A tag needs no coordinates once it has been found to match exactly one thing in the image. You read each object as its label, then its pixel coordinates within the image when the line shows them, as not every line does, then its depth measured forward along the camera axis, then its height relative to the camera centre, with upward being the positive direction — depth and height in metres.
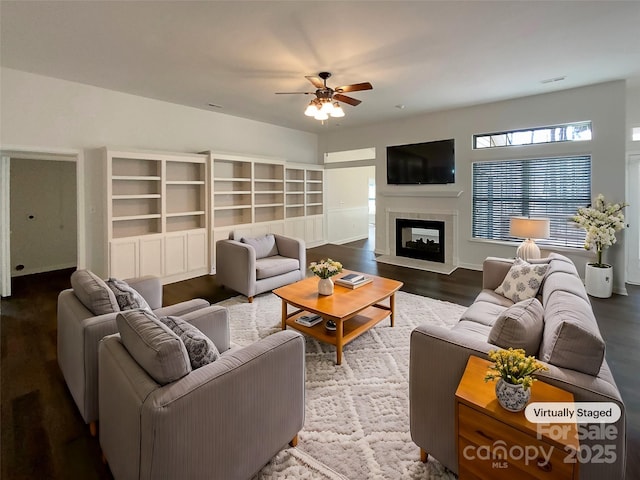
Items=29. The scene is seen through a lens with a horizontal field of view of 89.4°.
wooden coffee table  2.91 -0.73
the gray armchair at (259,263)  4.36 -0.48
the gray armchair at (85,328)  1.94 -0.61
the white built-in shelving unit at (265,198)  6.25 +0.71
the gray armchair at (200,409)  1.27 -0.80
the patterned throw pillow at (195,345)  1.58 -0.57
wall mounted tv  6.34 +1.36
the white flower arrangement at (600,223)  4.45 +0.07
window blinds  5.12 +0.60
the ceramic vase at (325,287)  3.37 -0.60
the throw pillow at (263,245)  4.96 -0.24
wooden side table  1.16 -0.82
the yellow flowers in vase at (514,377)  1.28 -0.60
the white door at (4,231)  4.27 +0.00
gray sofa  1.29 -0.65
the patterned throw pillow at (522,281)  2.98 -0.50
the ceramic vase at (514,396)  1.27 -0.67
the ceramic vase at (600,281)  4.48 -0.73
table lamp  4.36 -0.05
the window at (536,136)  5.01 +1.56
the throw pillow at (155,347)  1.37 -0.52
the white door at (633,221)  4.92 +0.11
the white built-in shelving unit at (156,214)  4.77 +0.27
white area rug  1.76 -1.25
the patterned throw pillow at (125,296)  2.28 -0.47
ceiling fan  3.59 +1.49
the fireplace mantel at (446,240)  6.35 -0.22
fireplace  6.68 -0.22
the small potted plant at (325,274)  3.37 -0.47
